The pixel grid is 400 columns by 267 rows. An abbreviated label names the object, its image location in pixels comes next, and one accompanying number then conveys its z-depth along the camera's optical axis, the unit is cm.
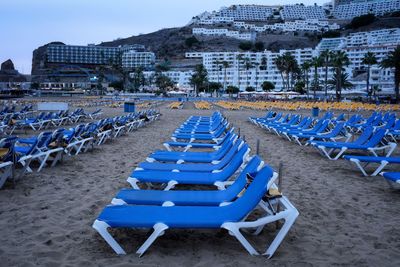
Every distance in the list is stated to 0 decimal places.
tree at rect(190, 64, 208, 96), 9594
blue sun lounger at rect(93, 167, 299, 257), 322
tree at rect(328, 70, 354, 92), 7479
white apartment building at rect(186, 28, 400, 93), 8538
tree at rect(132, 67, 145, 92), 10106
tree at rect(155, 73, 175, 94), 9188
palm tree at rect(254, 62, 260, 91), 10680
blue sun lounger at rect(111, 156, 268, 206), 385
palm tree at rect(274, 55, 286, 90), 8186
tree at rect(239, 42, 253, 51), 15861
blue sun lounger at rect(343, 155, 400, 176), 634
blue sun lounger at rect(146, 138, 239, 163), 616
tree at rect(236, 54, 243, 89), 10500
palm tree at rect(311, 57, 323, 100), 6641
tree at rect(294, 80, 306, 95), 7981
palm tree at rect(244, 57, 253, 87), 10100
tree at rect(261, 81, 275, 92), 9369
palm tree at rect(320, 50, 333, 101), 6319
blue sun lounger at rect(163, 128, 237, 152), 792
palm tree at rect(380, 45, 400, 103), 4666
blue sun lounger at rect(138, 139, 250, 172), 541
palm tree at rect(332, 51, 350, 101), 5878
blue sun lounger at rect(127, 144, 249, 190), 478
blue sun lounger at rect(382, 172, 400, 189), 495
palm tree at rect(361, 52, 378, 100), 6223
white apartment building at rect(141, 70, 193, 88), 12591
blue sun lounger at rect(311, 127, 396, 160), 795
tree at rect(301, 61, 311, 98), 7394
